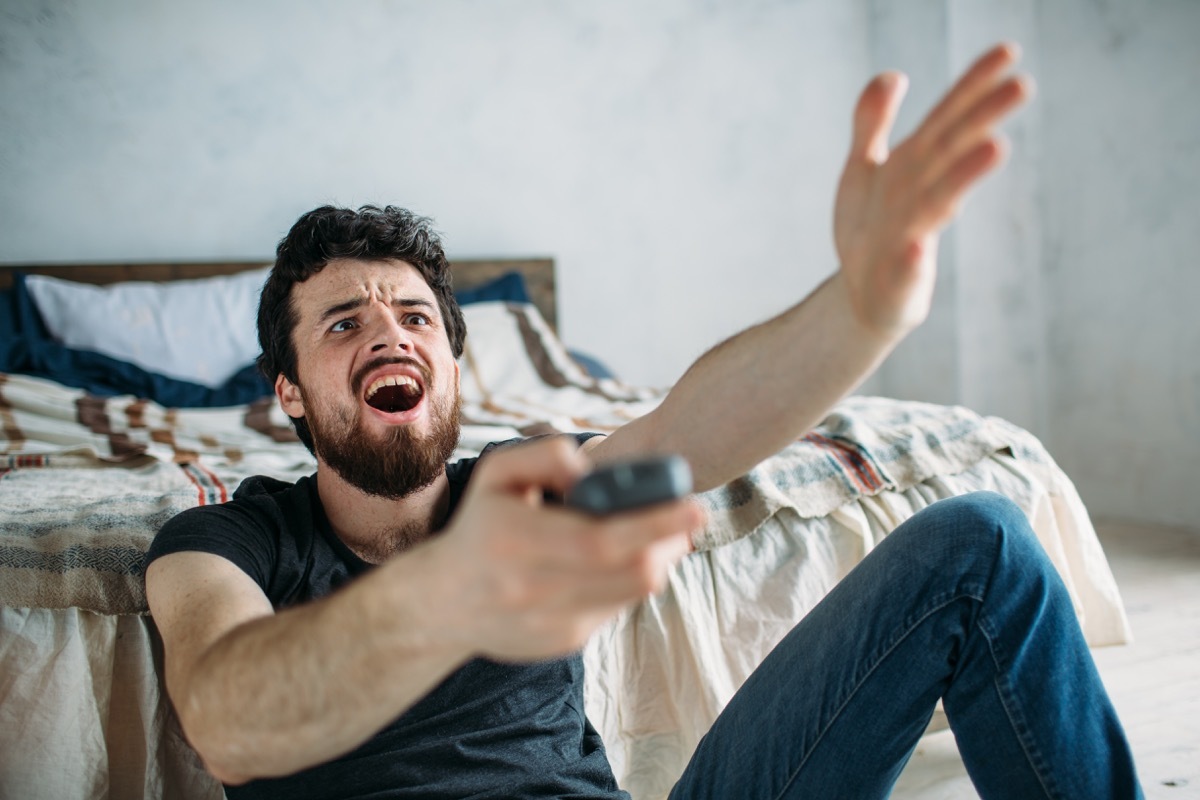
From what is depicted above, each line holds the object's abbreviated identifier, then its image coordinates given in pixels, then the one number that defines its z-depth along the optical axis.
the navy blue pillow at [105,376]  2.40
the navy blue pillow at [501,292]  3.13
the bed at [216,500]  1.14
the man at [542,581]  0.50
